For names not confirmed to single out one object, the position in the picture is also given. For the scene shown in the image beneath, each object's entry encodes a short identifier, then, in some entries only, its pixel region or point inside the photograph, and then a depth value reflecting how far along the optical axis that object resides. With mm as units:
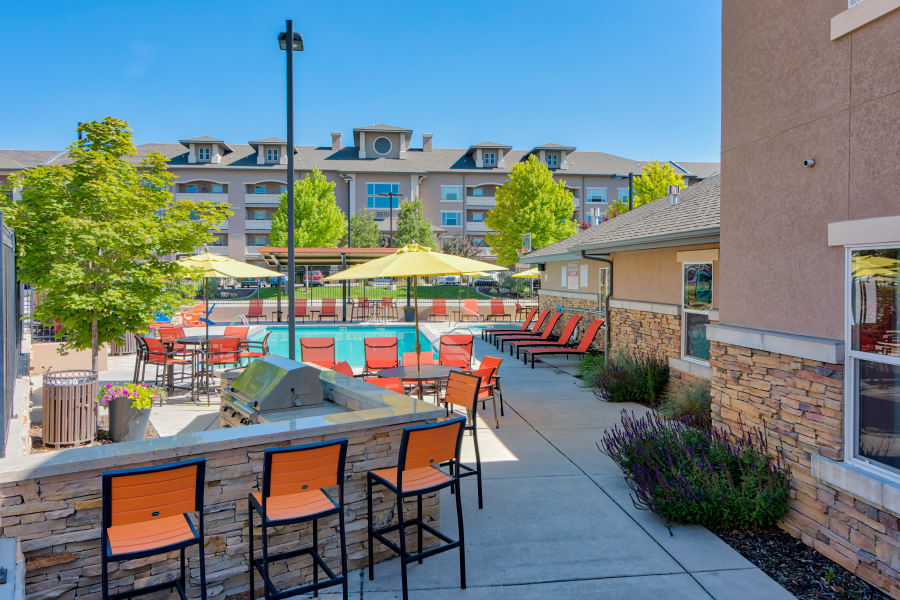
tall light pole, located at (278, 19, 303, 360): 10094
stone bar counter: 3248
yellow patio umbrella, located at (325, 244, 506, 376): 7371
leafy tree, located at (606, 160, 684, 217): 35844
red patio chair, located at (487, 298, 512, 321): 27516
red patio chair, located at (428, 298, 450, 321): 27453
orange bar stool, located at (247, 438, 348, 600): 3562
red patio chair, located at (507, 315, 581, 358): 15441
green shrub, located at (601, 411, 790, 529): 4996
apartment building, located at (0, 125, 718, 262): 53062
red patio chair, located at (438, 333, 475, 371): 11074
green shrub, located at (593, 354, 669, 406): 10250
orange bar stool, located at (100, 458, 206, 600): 3066
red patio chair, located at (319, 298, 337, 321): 27266
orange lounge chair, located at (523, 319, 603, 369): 14102
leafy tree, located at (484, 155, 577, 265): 40438
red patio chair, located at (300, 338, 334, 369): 11867
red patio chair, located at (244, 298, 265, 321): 25969
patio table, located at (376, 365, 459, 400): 8203
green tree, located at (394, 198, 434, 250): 47938
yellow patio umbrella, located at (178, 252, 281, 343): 9844
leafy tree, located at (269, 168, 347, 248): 45125
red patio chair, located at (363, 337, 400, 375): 10836
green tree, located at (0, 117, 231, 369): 7605
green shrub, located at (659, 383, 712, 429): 7866
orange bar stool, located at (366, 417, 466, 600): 4047
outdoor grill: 5500
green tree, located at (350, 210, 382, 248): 49125
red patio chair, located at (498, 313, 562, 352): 16969
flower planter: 7211
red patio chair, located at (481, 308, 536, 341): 19011
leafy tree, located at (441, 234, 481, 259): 46838
